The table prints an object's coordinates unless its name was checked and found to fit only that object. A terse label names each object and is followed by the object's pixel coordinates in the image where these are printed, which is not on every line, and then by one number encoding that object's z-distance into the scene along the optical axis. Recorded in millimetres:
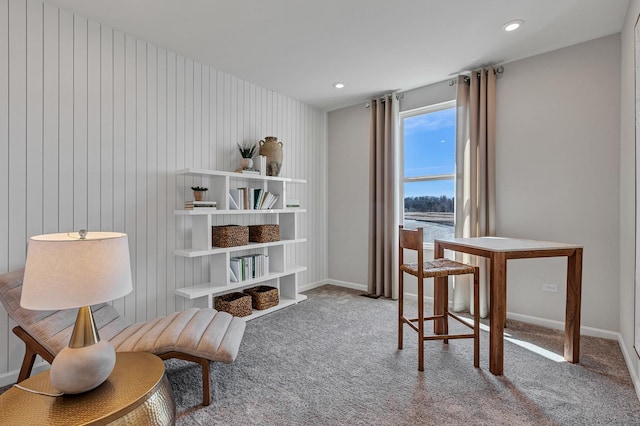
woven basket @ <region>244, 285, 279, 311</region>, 3240
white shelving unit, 2791
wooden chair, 2102
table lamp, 1086
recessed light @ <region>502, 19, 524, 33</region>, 2352
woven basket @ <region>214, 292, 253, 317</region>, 2930
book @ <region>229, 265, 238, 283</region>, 3033
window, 3543
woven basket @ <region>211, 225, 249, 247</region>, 2938
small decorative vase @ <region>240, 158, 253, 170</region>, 3215
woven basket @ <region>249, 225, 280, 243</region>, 3324
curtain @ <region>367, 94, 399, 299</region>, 3799
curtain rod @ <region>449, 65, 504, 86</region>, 3043
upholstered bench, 1728
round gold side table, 1050
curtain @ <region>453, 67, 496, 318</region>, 3041
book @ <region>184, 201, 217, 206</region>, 2740
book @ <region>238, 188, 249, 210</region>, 3139
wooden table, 2043
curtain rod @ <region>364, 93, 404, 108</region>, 3811
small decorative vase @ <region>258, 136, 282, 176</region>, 3438
